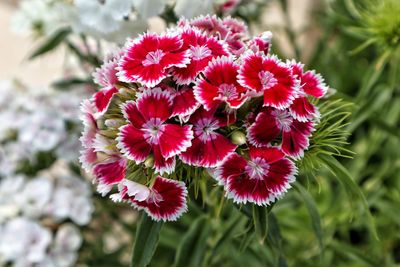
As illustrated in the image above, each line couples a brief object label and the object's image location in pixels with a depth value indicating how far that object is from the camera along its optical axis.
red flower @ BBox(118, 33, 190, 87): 0.24
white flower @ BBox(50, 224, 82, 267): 0.36
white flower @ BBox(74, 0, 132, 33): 0.31
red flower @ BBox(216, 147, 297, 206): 0.24
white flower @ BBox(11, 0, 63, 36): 0.38
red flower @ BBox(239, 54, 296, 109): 0.23
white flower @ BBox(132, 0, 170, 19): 0.31
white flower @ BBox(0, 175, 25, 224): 0.37
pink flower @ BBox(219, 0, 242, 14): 0.32
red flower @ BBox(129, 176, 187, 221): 0.24
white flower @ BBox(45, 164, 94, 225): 0.37
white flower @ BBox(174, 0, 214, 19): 0.31
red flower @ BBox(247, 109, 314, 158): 0.24
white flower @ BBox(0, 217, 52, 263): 0.36
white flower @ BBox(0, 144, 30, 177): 0.38
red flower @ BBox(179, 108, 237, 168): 0.24
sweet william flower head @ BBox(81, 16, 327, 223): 0.24
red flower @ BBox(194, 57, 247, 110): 0.24
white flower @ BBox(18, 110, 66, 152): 0.37
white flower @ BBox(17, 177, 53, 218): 0.37
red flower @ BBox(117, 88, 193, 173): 0.24
